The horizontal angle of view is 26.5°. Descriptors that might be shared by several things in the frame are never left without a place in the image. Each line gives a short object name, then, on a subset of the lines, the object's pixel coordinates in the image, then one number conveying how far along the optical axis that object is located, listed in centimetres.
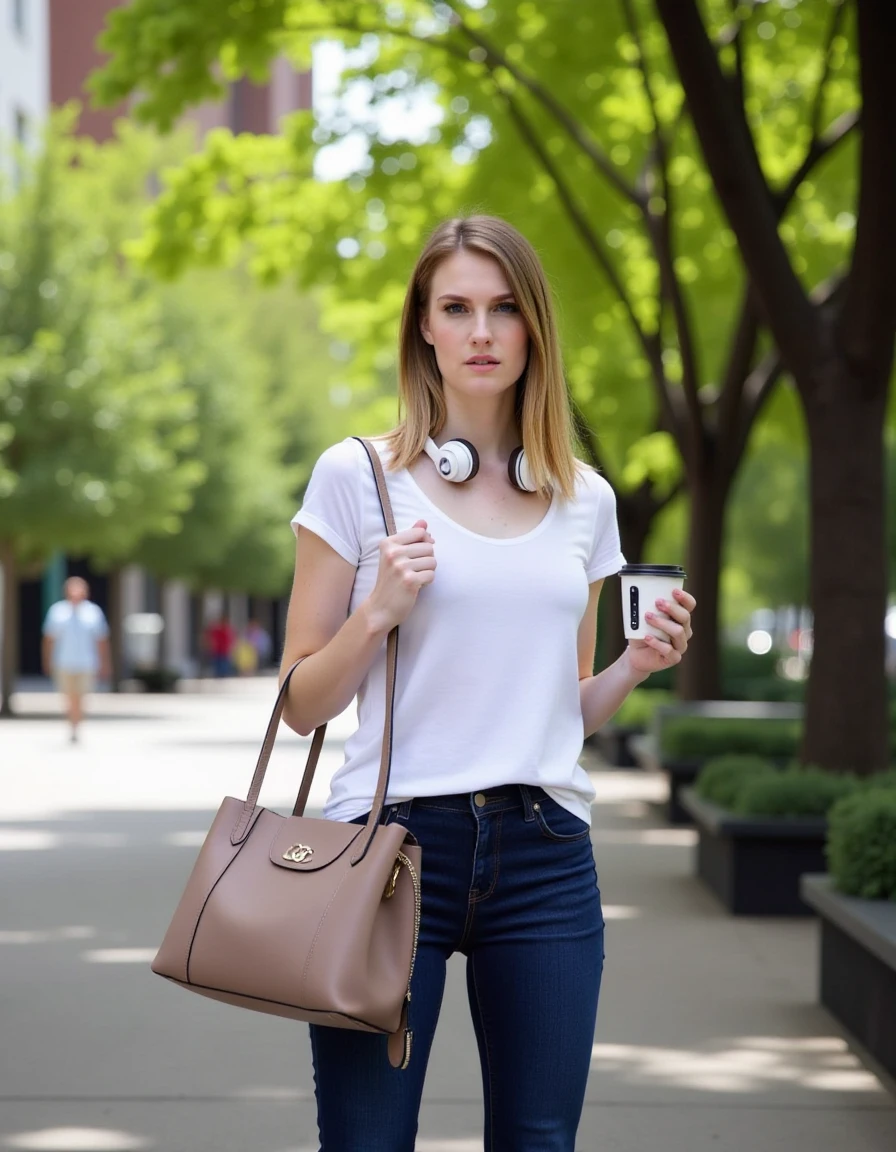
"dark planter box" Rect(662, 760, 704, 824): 1344
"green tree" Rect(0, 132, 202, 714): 2805
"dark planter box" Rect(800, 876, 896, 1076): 601
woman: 284
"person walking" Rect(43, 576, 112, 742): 2153
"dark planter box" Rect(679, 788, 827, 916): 939
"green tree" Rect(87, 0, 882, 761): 1412
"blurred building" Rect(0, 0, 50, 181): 3688
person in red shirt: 4903
